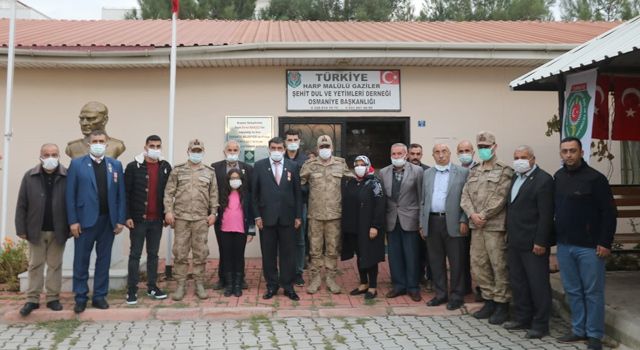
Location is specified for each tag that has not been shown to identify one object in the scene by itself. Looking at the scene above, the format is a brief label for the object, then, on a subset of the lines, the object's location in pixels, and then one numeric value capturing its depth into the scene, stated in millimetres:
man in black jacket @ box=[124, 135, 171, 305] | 5965
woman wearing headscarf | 6242
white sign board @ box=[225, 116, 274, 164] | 8719
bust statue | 6887
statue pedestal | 6377
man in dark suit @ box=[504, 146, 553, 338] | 5000
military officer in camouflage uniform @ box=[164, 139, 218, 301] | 6082
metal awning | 4973
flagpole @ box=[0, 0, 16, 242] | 7352
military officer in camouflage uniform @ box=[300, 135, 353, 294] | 6309
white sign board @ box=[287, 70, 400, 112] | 8789
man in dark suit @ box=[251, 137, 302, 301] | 6227
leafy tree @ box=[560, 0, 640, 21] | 22312
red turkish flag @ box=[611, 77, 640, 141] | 6543
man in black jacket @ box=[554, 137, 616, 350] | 4684
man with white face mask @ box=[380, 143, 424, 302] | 6258
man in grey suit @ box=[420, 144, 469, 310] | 5895
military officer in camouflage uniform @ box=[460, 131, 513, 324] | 5453
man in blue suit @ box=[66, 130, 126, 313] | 5625
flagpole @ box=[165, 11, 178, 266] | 7179
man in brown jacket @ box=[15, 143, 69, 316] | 5590
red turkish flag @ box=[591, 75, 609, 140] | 6367
